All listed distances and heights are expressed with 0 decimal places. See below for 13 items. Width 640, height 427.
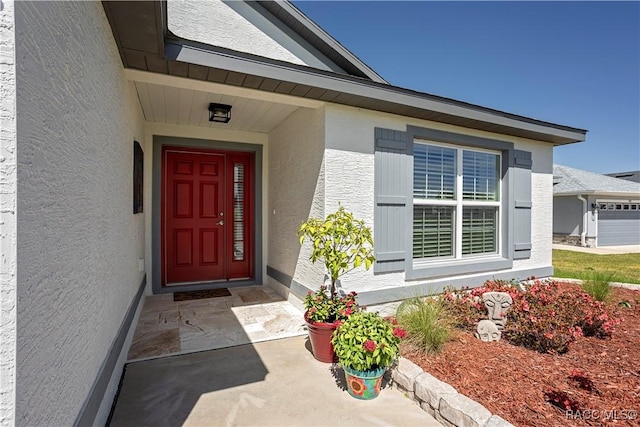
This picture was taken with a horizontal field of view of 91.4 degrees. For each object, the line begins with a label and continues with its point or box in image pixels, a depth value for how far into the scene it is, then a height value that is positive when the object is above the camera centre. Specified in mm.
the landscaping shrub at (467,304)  3598 -1130
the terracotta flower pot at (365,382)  2324 -1288
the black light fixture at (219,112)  3963 +1258
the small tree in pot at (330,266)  2871 -562
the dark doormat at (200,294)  4641 -1300
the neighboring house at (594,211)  12891 +31
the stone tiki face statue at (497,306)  3445 -1045
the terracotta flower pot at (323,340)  2834 -1191
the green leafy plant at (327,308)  2935 -934
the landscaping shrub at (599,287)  4371 -1069
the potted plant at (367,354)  2297 -1070
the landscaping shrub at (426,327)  2873 -1121
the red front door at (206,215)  5031 -91
